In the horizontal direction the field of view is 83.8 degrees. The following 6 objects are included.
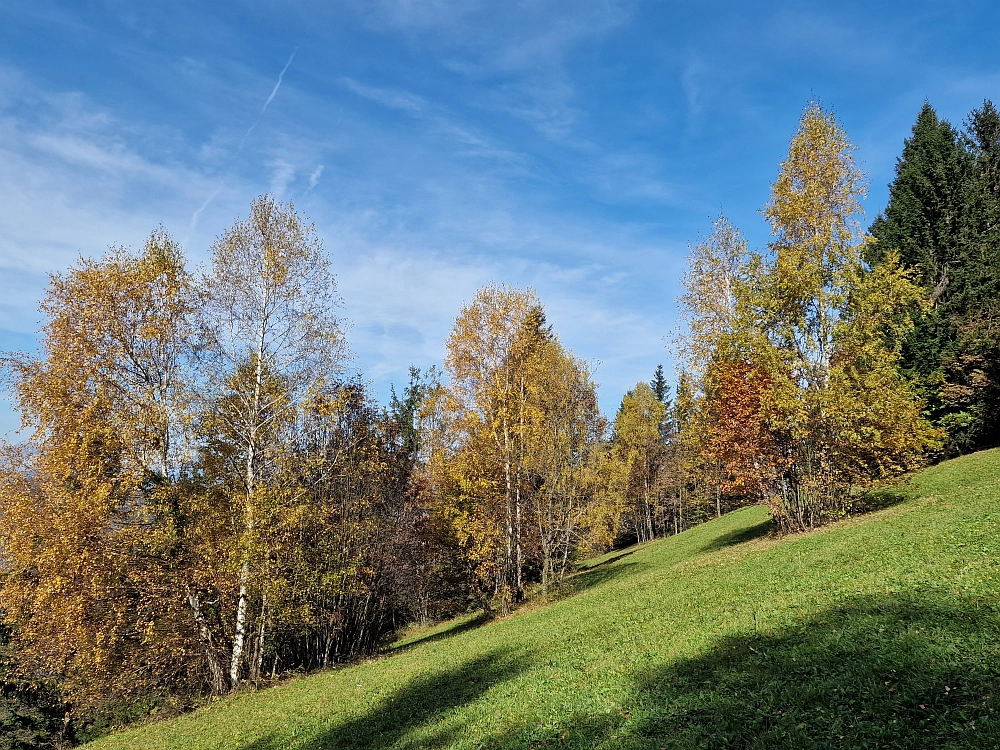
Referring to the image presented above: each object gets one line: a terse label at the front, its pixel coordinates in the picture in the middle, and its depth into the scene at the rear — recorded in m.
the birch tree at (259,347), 19.88
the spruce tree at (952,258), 29.59
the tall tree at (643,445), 60.22
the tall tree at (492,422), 25.61
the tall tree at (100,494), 16.75
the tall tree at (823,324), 19.02
